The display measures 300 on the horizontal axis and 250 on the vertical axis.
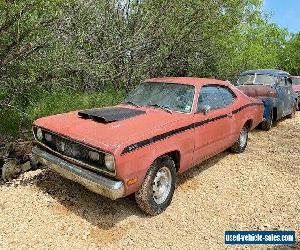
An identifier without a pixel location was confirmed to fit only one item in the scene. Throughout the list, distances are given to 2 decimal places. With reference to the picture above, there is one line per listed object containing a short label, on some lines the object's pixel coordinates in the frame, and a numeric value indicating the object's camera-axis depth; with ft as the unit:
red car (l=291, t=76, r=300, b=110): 33.46
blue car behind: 22.41
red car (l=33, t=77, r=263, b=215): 9.90
